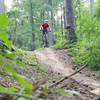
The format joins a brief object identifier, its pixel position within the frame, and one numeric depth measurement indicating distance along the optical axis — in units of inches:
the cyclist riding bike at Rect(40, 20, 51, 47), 693.3
